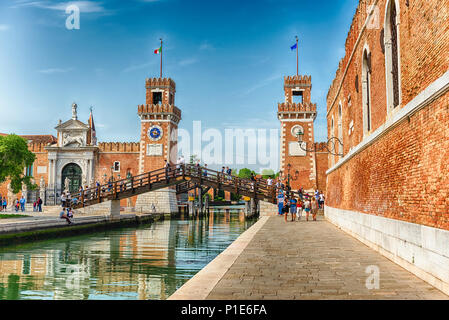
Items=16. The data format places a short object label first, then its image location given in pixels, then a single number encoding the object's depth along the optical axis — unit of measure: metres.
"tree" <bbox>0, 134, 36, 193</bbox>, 20.86
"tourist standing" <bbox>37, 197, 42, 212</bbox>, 31.21
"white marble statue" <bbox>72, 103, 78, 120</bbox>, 45.97
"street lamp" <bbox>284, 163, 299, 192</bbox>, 40.07
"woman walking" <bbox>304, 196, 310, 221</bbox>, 20.92
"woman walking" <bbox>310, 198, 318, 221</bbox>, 21.58
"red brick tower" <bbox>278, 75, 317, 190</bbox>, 40.25
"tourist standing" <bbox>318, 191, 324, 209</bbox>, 29.91
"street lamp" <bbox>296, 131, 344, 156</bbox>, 18.31
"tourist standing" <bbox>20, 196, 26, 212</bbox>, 33.41
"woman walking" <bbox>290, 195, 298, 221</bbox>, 21.33
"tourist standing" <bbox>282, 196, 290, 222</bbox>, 20.69
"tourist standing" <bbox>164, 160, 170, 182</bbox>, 28.31
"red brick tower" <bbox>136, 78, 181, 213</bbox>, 42.66
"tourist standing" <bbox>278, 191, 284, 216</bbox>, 26.28
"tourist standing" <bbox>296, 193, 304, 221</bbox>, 22.21
